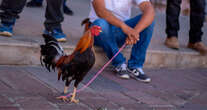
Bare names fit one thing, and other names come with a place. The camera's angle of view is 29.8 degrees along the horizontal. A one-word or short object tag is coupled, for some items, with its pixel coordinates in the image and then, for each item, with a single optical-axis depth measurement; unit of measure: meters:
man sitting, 4.59
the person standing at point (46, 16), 4.53
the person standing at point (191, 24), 5.58
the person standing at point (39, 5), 6.69
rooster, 3.38
